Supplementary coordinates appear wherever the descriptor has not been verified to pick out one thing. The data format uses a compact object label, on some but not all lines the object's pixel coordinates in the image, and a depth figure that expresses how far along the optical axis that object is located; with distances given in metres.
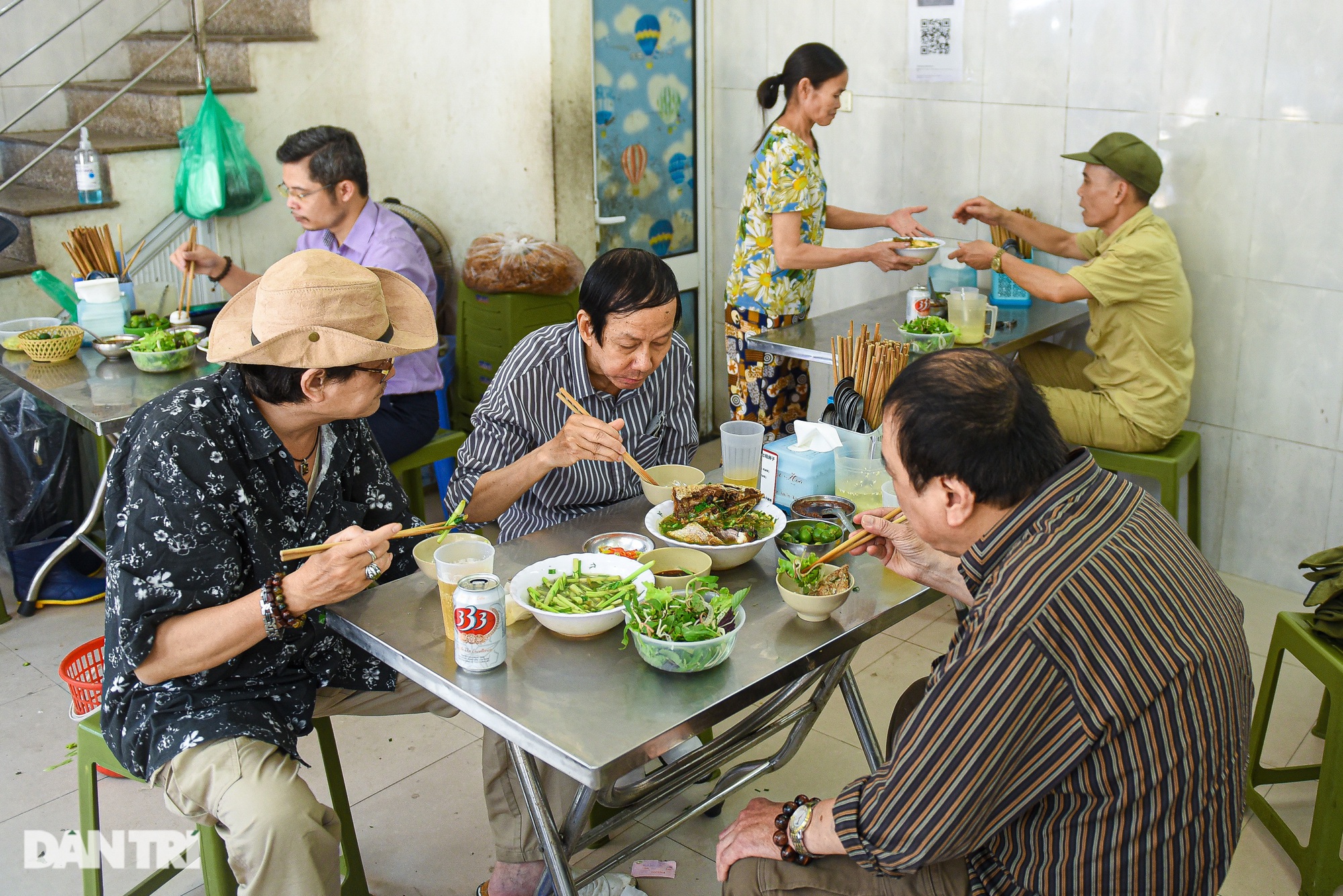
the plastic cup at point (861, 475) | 2.31
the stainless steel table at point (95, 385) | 2.98
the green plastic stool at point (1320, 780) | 2.37
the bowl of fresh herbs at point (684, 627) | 1.66
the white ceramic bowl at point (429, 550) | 1.97
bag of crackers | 4.39
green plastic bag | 4.28
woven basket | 3.37
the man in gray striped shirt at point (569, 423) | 2.29
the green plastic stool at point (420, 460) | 3.61
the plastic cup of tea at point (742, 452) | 2.38
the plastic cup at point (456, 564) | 1.79
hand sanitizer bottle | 4.12
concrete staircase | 4.14
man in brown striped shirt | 1.40
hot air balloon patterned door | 4.66
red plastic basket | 2.57
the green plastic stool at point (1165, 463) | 3.61
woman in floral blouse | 3.92
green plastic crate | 4.41
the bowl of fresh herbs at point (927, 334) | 3.51
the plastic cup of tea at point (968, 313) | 3.64
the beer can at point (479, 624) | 1.64
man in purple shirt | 3.56
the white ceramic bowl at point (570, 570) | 1.77
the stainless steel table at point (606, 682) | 1.55
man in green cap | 3.55
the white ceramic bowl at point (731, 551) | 2.02
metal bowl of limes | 2.08
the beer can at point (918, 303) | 3.79
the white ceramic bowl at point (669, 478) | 2.32
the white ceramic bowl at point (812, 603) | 1.81
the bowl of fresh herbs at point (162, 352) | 3.31
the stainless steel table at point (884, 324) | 3.63
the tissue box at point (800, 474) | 2.30
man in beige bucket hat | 1.81
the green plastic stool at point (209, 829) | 2.01
